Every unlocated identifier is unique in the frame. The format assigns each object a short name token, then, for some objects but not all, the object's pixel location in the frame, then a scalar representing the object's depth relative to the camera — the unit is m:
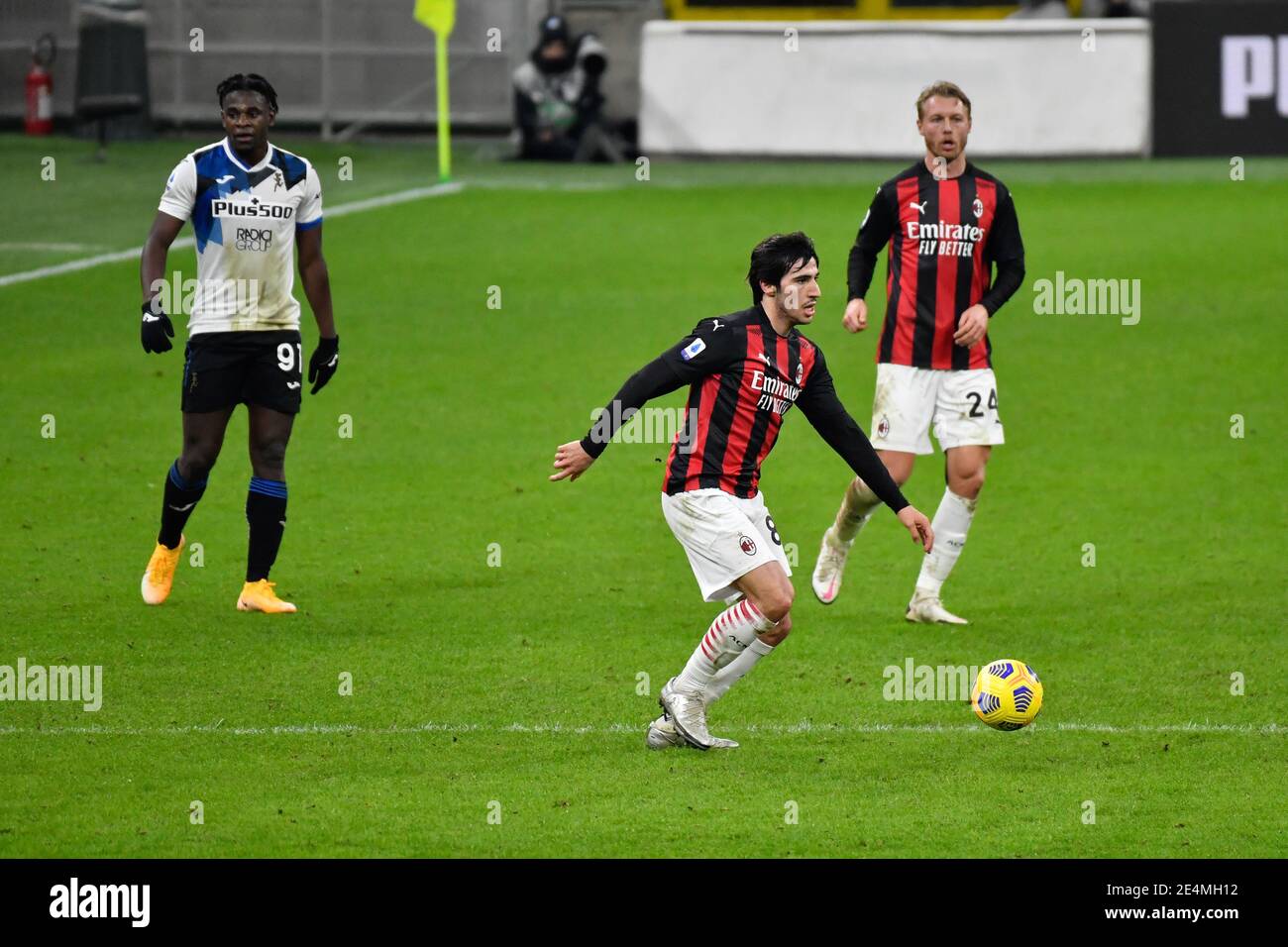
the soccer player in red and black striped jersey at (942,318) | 10.66
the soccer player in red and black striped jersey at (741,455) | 8.35
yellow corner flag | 25.48
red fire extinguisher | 28.91
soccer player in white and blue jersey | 10.26
